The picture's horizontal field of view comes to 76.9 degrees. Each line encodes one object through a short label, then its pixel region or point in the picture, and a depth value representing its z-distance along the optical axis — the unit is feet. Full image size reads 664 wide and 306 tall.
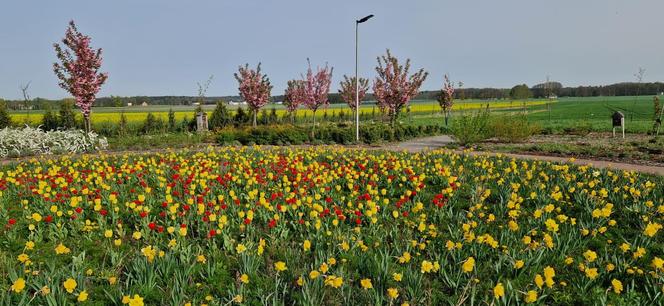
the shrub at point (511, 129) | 55.77
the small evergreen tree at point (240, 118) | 84.86
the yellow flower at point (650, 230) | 11.54
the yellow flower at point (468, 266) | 9.20
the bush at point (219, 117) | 79.82
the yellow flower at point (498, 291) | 8.02
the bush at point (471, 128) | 53.16
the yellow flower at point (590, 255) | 10.09
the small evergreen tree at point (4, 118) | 68.85
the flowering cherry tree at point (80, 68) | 52.06
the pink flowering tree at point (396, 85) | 70.33
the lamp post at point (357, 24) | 57.12
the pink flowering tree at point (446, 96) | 91.82
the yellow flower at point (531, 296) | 8.15
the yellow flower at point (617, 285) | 8.95
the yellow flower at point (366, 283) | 8.66
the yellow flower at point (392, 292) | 8.30
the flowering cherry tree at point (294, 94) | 91.71
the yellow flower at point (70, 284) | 8.52
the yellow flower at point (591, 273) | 9.77
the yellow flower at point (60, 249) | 10.92
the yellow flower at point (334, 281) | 8.58
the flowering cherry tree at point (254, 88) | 78.84
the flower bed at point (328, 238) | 10.34
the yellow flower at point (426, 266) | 9.66
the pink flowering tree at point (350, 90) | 92.99
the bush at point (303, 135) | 55.72
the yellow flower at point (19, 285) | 8.34
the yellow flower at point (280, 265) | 9.50
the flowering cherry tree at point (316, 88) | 92.79
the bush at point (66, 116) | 75.15
